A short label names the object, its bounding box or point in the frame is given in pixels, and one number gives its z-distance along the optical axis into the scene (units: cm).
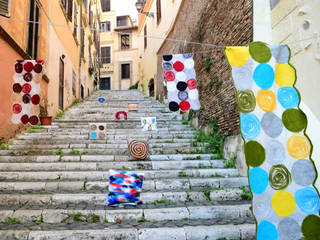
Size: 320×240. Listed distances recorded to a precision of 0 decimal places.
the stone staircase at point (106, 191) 399
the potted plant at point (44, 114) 925
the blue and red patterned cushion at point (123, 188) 476
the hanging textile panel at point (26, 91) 607
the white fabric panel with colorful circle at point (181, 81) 616
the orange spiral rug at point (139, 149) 666
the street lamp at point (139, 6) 2123
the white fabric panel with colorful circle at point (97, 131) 813
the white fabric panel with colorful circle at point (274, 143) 335
